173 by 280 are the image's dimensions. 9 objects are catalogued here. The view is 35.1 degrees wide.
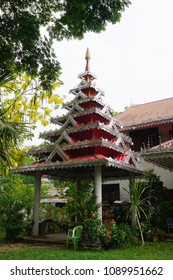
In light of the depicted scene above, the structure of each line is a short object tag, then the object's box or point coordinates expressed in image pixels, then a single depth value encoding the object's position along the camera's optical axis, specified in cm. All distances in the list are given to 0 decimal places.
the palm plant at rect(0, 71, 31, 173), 804
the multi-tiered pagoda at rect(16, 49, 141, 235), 956
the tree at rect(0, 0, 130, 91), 697
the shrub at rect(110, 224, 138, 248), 878
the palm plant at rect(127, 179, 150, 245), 983
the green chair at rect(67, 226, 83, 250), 864
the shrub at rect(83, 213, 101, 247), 835
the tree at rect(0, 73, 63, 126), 1145
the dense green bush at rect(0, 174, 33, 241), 1048
